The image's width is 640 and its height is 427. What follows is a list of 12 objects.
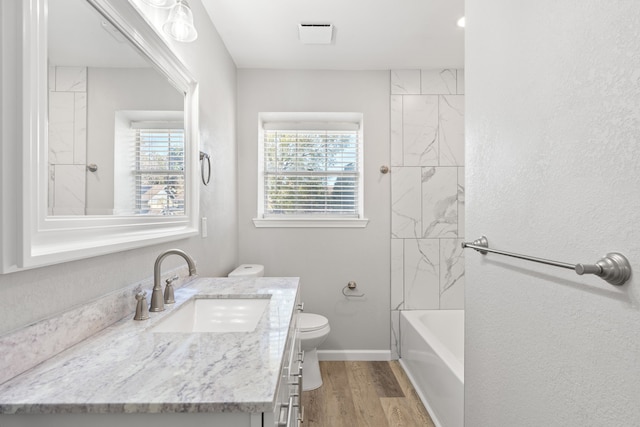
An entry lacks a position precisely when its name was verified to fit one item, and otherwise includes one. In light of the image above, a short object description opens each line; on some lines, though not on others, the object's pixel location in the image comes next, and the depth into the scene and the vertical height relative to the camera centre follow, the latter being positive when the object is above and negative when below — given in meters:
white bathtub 1.72 -0.97
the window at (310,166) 2.85 +0.39
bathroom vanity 0.61 -0.36
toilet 2.24 -0.88
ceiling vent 2.13 +1.20
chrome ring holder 1.86 +0.26
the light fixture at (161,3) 1.16 +0.75
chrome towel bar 0.65 -0.11
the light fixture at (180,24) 1.32 +0.76
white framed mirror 0.75 +0.21
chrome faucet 1.20 -0.27
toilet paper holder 2.76 -0.67
